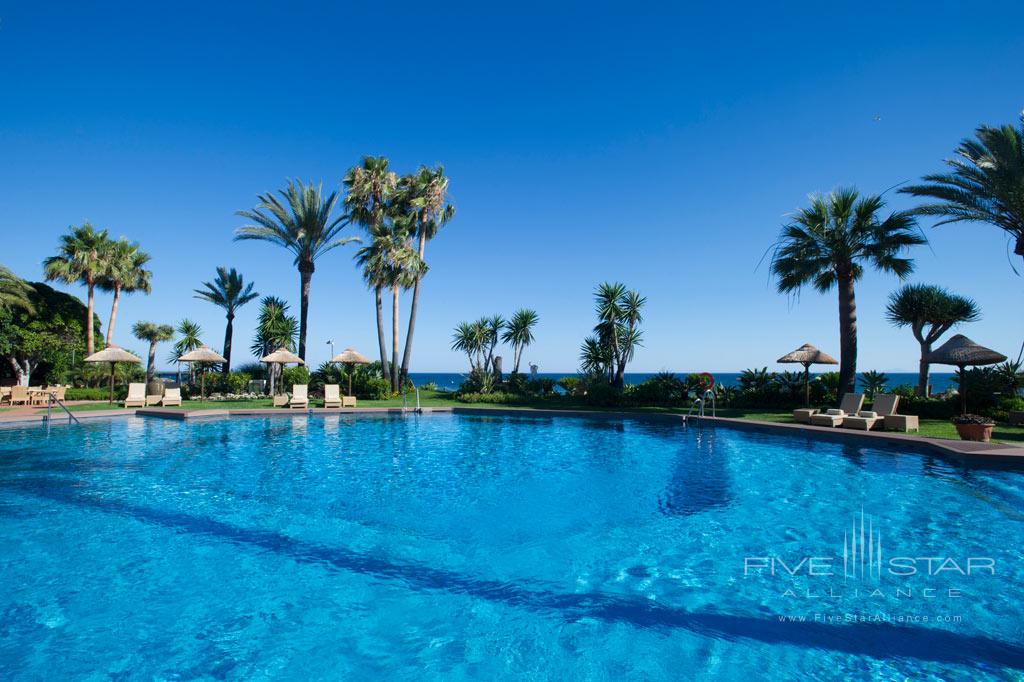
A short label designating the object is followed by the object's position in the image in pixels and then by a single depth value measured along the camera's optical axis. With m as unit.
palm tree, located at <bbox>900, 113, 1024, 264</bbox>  12.74
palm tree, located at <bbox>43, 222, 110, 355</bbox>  26.48
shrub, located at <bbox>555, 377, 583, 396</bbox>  24.55
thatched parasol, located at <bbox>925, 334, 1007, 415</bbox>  14.38
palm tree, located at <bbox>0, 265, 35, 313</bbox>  23.80
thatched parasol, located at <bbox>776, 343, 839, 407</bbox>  18.75
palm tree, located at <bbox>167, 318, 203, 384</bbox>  35.44
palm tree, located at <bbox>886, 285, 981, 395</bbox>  22.45
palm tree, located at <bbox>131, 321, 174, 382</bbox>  44.09
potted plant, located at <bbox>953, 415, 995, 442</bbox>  11.24
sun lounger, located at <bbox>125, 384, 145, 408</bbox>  19.77
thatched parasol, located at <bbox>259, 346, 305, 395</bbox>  22.75
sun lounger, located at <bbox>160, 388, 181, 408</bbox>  19.73
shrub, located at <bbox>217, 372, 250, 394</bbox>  25.83
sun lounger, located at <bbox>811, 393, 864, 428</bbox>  14.17
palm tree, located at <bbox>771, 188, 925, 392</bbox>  16.77
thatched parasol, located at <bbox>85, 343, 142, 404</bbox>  20.03
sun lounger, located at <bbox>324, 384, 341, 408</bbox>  21.06
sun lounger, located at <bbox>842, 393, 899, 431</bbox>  13.62
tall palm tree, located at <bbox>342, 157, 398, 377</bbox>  27.19
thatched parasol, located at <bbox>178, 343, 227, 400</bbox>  22.44
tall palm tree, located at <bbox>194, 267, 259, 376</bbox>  31.20
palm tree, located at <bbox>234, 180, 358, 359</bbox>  26.42
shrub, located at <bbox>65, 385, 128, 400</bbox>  23.09
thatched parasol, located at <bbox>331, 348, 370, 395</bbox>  23.81
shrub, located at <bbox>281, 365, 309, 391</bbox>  25.90
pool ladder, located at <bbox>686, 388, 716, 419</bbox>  19.47
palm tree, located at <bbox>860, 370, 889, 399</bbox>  19.64
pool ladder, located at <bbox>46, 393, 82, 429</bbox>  15.85
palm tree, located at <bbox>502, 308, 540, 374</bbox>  29.08
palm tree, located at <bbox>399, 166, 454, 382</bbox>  27.62
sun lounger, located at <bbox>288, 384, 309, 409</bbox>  20.41
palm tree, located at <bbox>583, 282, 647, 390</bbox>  25.06
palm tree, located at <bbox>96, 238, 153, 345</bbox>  28.55
